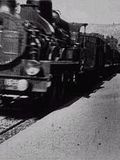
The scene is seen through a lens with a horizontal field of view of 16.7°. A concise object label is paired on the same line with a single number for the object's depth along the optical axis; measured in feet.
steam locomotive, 31.86
